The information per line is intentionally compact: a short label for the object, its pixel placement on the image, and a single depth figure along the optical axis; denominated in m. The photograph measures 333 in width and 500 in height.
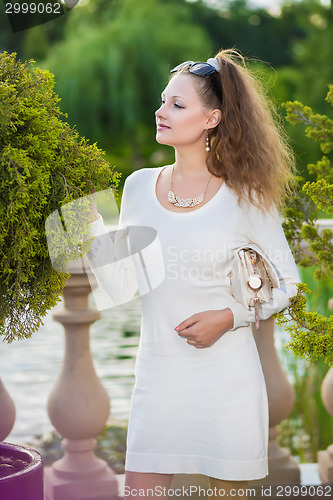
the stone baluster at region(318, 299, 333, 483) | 4.82
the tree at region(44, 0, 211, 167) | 39.31
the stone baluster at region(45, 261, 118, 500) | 4.61
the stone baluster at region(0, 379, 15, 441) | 4.46
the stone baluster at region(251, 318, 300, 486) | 4.73
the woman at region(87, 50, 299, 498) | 3.26
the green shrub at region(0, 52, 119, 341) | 2.63
